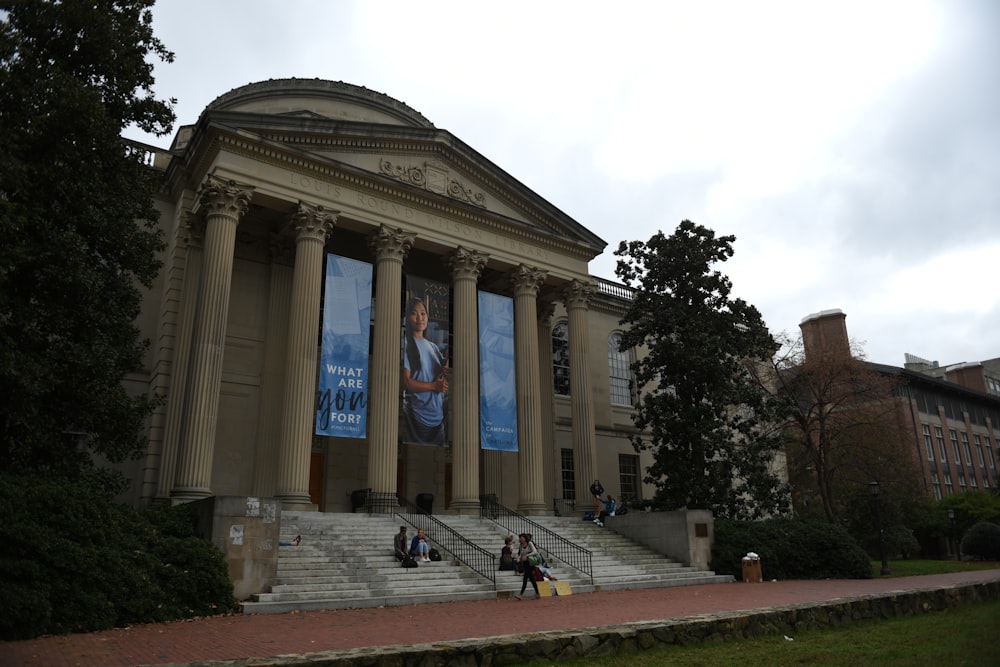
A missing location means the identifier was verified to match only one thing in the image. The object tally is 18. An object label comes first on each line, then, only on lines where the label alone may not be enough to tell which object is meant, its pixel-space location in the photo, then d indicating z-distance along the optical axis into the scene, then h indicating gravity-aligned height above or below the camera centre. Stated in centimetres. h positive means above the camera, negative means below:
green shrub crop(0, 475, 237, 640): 1022 -67
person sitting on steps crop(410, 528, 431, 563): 1720 -69
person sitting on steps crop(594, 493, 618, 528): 2472 +17
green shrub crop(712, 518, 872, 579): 2175 -115
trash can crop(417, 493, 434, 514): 2664 +65
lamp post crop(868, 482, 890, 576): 2443 +33
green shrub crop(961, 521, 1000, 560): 3591 -153
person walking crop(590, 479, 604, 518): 2555 +84
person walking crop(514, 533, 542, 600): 1547 -86
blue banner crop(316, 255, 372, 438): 2081 +502
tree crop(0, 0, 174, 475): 1259 +553
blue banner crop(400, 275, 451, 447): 2239 +497
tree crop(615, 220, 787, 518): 2422 +493
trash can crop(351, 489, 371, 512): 2189 +65
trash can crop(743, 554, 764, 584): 2098 -159
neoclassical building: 2062 +649
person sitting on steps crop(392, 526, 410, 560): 1680 -60
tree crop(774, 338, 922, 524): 2976 +339
